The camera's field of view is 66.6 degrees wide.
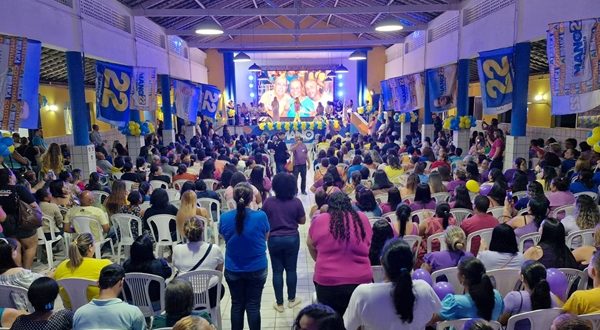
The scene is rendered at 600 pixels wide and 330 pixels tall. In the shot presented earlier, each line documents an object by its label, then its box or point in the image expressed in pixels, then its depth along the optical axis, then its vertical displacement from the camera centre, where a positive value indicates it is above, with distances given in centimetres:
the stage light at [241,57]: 1599 +226
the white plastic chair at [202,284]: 358 -129
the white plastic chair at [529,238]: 438 -114
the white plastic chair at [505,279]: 353 -124
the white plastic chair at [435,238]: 441 -116
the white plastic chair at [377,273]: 367 -124
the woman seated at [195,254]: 371 -108
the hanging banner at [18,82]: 590 +55
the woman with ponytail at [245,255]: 370 -109
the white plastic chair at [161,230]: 560 -134
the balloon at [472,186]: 652 -95
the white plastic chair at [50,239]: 582 -149
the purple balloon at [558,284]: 322 -117
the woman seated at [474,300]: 285 -113
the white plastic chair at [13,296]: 339 -130
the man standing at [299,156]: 1011 -78
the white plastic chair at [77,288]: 348 -127
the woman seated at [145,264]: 367 -114
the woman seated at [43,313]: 273 -116
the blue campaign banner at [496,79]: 880 +79
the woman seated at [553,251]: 367 -107
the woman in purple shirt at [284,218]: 420 -89
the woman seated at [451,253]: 366 -108
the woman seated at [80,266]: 354 -112
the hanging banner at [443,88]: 1210 +86
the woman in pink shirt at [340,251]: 311 -89
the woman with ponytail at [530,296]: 289 -114
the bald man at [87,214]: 555 -111
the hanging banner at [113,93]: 937 +62
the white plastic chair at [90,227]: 552 -127
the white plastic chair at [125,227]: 575 -134
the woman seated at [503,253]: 357 -105
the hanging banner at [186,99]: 1384 +71
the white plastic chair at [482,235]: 443 -113
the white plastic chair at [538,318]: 279 -122
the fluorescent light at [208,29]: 905 +183
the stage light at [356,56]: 1727 +244
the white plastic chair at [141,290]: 355 -133
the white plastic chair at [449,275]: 353 -121
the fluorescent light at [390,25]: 806 +170
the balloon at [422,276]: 338 -116
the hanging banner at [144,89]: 1045 +77
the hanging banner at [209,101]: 1586 +74
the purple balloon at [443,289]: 312 -117
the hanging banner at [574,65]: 600 +73
